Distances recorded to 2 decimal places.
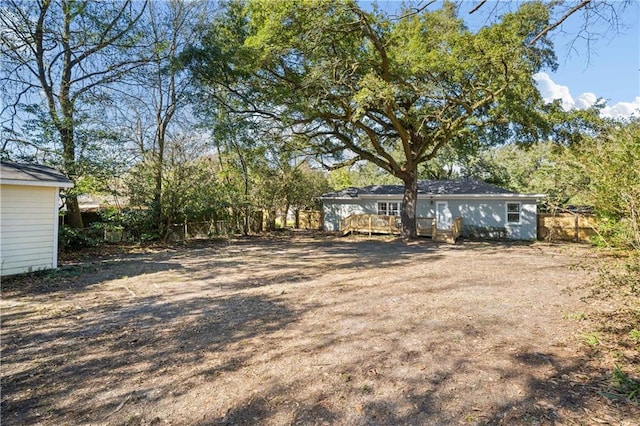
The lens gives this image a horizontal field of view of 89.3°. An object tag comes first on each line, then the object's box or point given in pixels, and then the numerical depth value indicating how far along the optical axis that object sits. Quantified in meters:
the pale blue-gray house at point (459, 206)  16.20
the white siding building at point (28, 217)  6.97
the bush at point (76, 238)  10.12
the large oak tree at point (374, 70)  9.82
